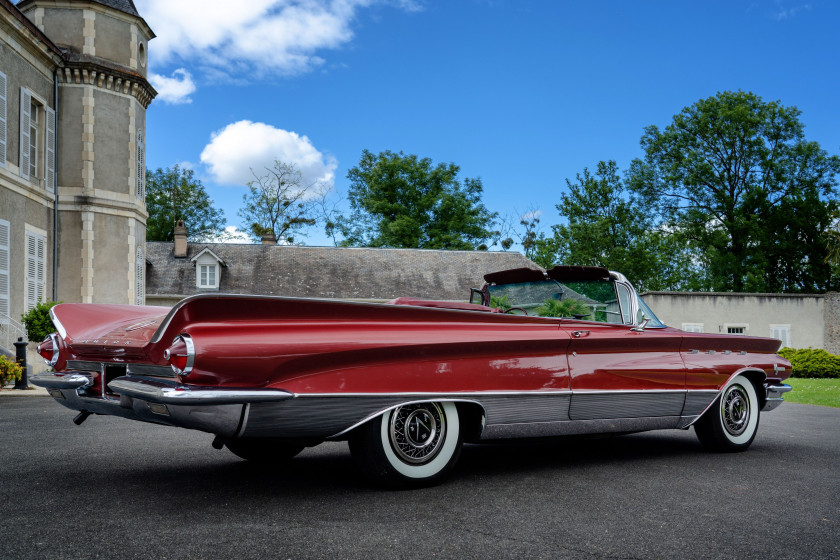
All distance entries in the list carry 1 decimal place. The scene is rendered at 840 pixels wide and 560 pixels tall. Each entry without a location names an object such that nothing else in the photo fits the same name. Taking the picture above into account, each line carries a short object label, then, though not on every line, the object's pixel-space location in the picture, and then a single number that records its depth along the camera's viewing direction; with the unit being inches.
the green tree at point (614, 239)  1571.1
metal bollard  504.7
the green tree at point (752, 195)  1601.9
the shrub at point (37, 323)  608.7
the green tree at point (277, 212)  1769.2
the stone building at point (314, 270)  1346.0
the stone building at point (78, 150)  681.6
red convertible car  140.8
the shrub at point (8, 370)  484.1
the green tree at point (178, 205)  1881.2
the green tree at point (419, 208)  1774.1
